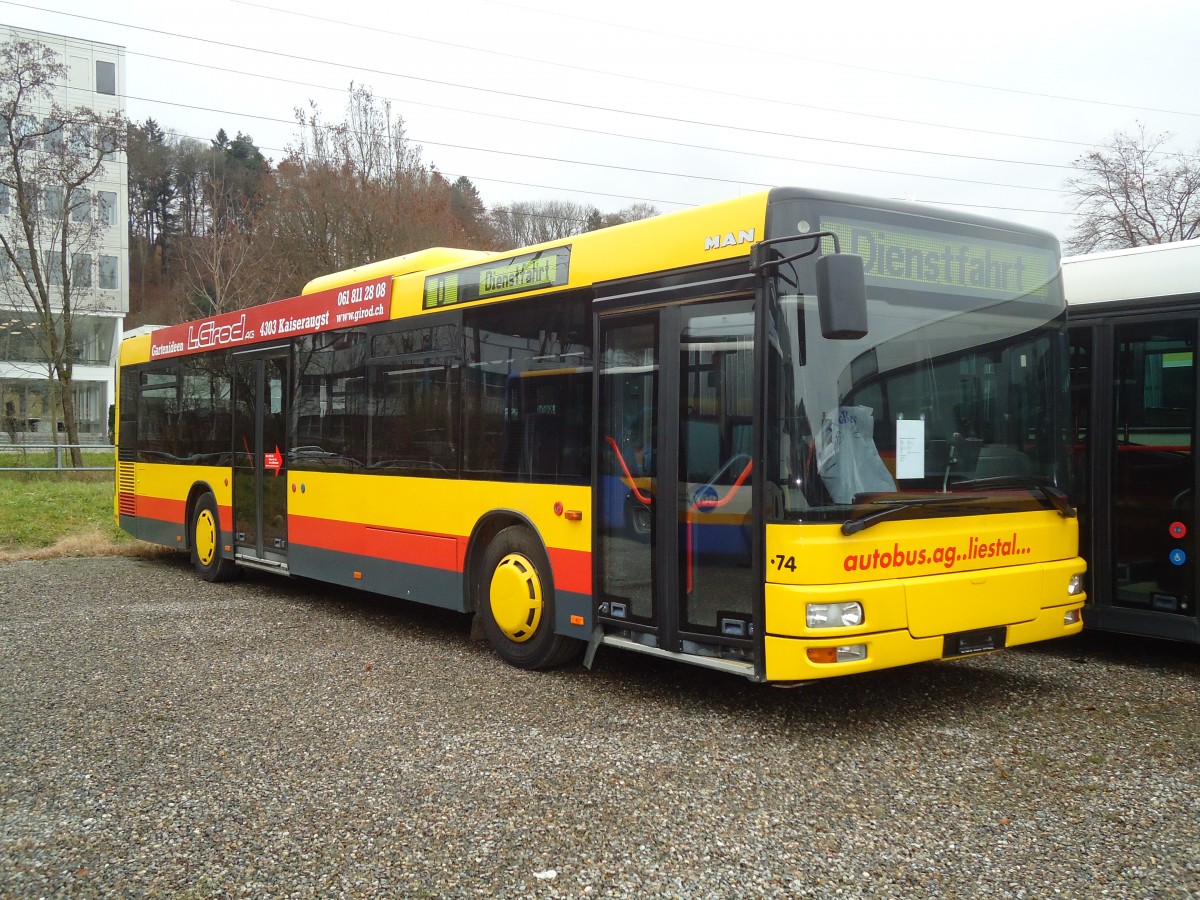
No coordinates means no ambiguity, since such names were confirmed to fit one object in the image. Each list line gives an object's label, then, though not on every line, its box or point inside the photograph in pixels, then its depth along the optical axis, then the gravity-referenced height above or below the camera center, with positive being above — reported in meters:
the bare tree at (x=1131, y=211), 29.05 +6.36
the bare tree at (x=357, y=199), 28.08 +6.68
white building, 41.44 +5.58
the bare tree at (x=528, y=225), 36.28 +7.78
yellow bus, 5.31 -0.03
